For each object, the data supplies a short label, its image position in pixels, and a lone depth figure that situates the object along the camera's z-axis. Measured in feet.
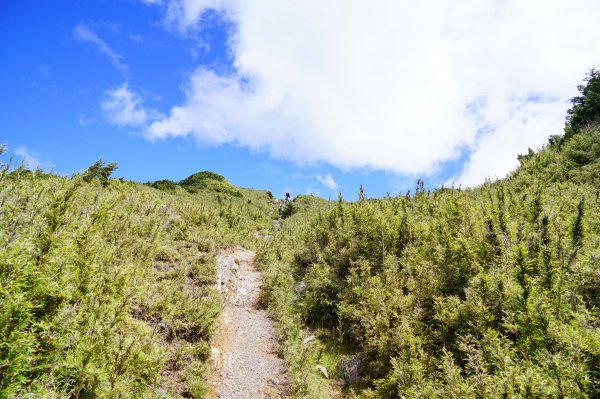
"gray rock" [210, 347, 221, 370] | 33.33
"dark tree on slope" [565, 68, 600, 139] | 91.40
